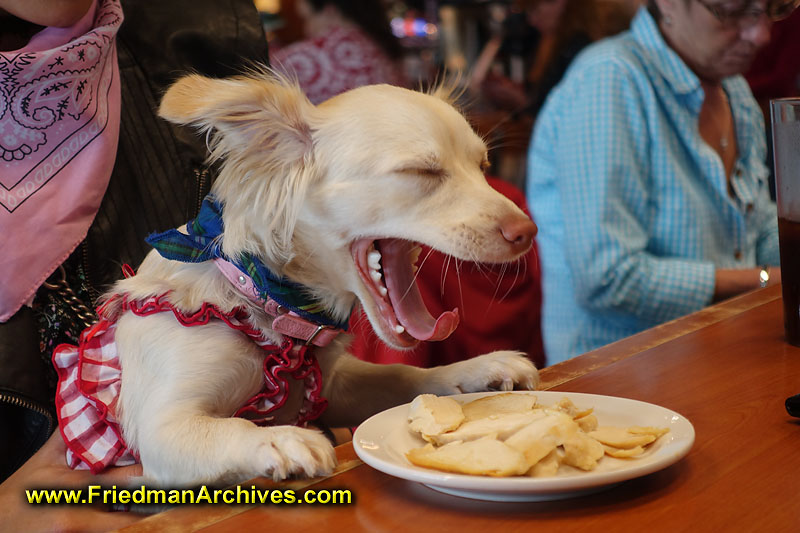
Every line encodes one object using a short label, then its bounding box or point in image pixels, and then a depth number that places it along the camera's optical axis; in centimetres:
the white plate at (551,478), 58
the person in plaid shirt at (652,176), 172
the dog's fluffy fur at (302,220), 90
